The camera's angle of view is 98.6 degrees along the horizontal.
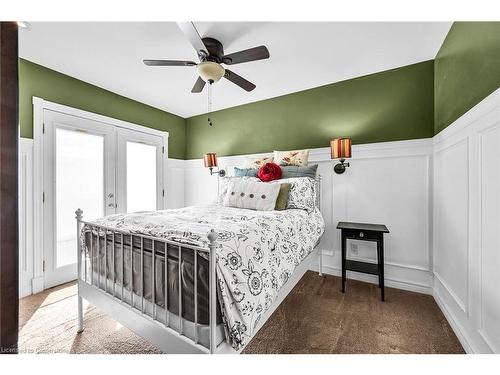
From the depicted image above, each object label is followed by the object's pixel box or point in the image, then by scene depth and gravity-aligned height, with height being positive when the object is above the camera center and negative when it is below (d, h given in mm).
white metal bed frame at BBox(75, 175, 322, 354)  988 -760
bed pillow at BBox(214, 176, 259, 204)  2798 -23
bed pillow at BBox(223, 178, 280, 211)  2289 -88
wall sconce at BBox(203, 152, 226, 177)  3680 +469
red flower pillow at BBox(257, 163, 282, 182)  2742 +194
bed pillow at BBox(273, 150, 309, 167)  2887 +405
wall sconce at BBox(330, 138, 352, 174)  2492 +453
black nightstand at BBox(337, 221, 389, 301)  2234 -558
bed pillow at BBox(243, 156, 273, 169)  3153 +389
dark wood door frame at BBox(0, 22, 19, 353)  481 -9
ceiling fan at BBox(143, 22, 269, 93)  1749 +1109
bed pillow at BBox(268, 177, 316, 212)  2381 -79
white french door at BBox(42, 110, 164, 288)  2533 +147
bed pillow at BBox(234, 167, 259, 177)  2995 +221
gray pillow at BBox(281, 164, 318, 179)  2730 +204
